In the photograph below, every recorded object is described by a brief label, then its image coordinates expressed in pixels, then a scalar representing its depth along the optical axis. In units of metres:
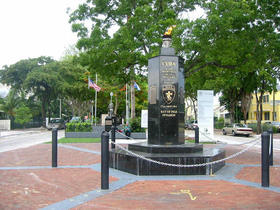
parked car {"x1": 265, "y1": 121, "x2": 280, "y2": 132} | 35.28
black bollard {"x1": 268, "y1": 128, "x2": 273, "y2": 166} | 9.88
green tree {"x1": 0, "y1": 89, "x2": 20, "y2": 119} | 43.06
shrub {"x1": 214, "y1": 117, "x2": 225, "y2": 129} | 52.19
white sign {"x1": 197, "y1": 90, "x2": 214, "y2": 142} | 18.50
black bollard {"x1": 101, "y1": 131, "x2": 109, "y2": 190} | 6.39
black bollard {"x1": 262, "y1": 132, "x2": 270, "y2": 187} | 6.74
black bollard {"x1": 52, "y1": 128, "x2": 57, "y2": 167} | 9.24
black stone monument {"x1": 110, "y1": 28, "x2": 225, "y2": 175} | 9.03
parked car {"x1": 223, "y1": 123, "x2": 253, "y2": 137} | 29.27
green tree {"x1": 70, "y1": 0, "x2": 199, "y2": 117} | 16.11
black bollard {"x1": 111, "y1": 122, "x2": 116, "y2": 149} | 11.50
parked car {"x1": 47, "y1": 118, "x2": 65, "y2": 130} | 38.62
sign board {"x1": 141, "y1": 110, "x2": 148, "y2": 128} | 21.16
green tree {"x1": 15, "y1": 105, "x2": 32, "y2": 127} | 39.56
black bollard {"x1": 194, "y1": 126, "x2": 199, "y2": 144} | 13.27
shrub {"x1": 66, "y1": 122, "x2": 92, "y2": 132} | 23.30
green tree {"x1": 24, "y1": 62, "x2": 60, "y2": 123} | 39.50
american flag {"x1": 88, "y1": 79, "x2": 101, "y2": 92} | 27.86
